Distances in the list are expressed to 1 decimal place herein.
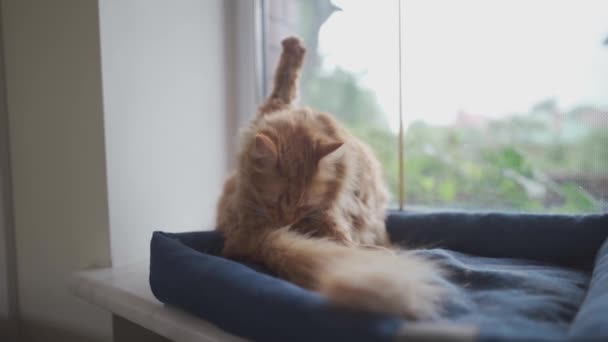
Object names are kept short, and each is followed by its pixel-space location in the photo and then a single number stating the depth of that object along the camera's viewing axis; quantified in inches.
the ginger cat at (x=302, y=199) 28.6
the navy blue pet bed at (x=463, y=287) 19.8
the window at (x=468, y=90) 46.0
